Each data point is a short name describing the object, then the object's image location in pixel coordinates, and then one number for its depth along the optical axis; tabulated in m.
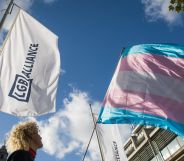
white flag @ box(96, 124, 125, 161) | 12.94
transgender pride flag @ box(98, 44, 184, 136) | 6.59
